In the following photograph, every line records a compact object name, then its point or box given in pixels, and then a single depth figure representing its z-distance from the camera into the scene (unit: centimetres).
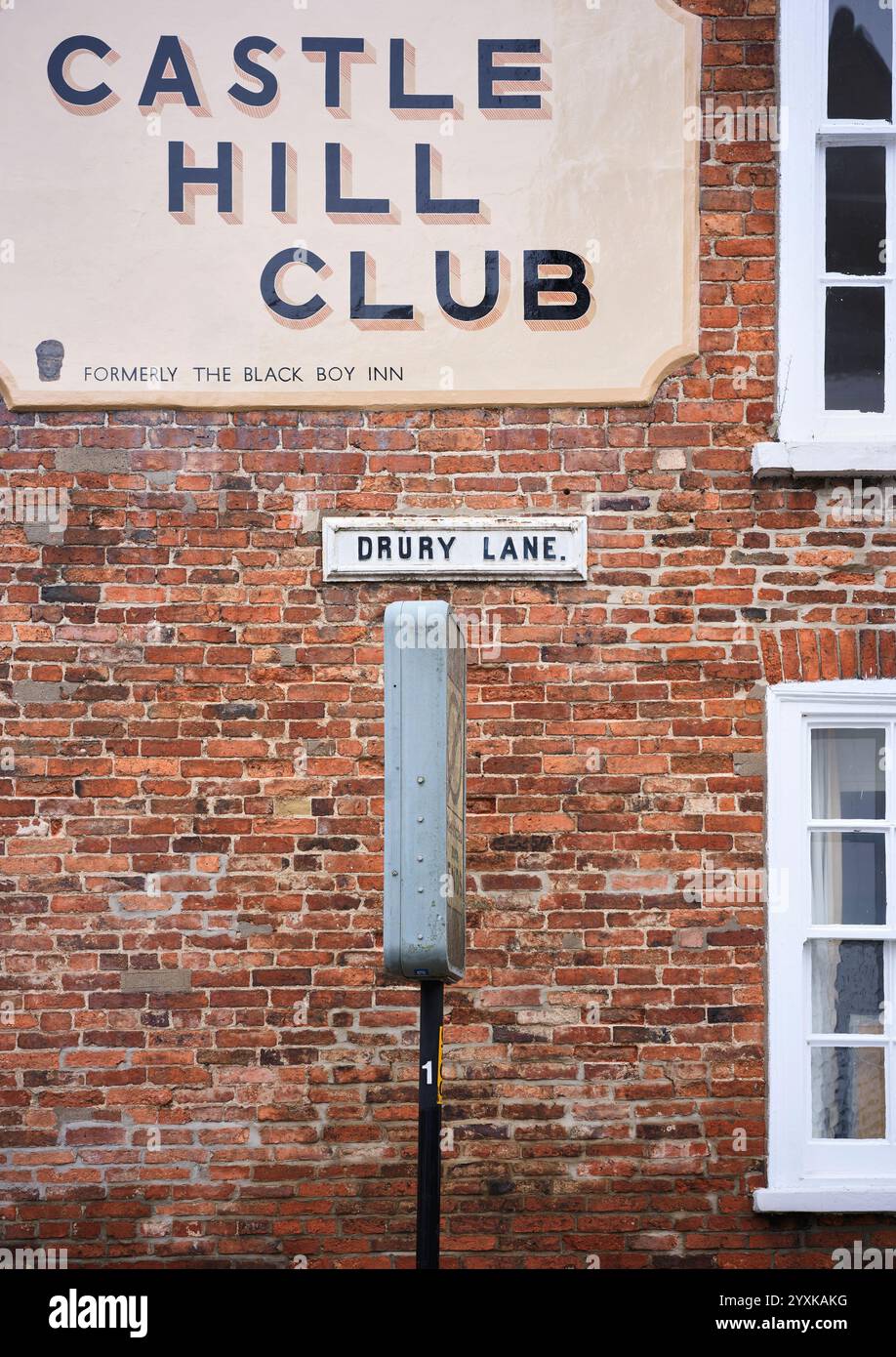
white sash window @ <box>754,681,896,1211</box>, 544
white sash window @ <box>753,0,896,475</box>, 564
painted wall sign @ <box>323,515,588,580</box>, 557
